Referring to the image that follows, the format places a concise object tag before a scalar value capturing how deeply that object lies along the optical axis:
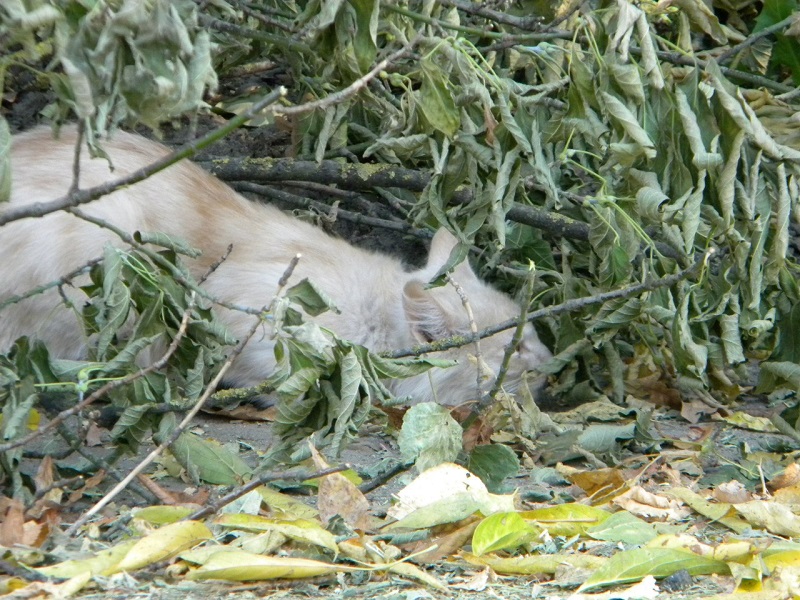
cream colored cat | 8.66
